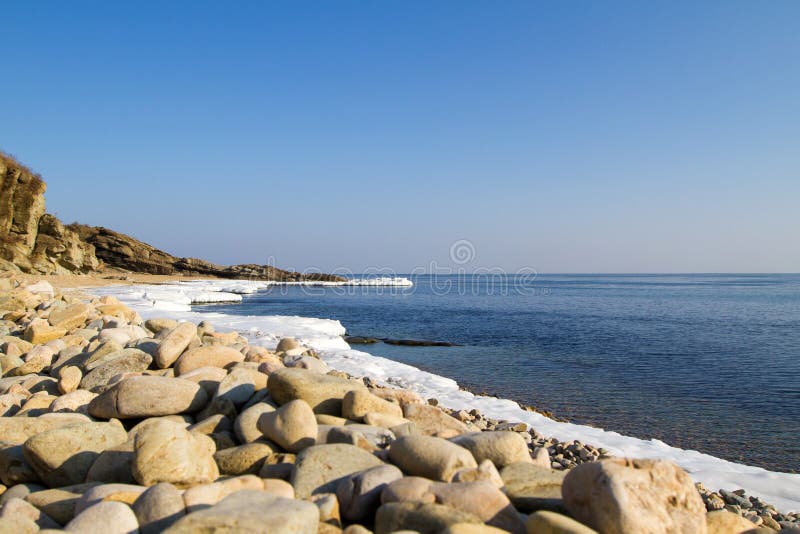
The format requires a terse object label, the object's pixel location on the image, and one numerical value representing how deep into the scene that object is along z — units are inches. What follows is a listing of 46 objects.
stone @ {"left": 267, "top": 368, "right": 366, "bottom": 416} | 211.5
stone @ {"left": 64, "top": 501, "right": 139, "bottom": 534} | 124.2
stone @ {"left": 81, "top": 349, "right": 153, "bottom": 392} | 268.4
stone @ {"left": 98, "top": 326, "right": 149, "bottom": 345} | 348.2
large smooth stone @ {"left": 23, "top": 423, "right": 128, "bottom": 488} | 173.5
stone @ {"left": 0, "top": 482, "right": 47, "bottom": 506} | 162.3
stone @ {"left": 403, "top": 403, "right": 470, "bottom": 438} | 217.8
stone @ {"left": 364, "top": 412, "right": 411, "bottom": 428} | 200.5
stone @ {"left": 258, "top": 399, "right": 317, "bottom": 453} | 178.1
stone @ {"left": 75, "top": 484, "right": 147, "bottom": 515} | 140.1
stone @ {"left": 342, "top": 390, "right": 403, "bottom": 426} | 206.2
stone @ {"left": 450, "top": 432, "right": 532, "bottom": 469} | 171.5
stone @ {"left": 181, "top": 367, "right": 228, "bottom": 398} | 237.5
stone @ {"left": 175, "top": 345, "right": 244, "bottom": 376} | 273.3
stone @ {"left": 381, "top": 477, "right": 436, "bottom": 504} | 136.9
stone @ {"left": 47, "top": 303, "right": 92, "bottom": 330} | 430.9
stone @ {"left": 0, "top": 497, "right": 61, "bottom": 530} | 137.3
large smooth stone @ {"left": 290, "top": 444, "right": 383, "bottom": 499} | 151.9
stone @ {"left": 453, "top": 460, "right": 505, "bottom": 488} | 152.5
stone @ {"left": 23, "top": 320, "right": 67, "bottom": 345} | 397.4
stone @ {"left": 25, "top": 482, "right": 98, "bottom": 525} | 143.9
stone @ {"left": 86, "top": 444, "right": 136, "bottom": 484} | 169.3
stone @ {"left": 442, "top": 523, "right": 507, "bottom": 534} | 118.4
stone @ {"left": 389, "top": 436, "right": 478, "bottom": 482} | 154.9
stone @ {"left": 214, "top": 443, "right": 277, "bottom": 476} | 172.2
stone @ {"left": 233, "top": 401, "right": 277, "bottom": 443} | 187.9
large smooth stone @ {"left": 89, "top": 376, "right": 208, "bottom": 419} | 214.5
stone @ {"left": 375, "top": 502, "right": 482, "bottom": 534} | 125.0
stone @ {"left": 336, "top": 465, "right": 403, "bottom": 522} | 142.6
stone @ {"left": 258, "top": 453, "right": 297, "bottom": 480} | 162.4
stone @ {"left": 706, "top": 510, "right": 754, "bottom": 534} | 152.3
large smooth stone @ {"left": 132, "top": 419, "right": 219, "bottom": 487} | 156.2
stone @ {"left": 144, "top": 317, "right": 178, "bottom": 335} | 431.8
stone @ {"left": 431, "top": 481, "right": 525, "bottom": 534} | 135.2
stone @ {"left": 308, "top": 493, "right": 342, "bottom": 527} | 135.4
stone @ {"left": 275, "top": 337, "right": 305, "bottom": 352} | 409.7
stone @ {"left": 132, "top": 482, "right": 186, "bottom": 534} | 128.3
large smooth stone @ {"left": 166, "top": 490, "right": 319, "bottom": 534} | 113.6
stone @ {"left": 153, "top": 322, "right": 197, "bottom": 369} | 285.7
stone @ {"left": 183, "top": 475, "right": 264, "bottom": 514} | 134.8
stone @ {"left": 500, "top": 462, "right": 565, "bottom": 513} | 149.1
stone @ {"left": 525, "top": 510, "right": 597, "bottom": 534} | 124.0
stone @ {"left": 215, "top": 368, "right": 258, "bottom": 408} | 223.9
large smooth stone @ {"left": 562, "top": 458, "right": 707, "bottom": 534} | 130.8
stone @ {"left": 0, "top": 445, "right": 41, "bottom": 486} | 178.4
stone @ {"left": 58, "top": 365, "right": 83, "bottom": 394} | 265.9
